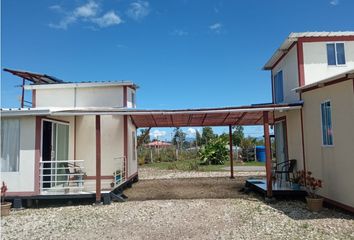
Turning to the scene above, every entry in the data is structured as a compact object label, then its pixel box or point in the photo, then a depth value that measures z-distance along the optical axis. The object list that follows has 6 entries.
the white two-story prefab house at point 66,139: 10.31
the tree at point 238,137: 31.70
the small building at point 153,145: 33.12
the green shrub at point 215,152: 26.27
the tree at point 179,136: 36.30
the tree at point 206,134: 35.90
